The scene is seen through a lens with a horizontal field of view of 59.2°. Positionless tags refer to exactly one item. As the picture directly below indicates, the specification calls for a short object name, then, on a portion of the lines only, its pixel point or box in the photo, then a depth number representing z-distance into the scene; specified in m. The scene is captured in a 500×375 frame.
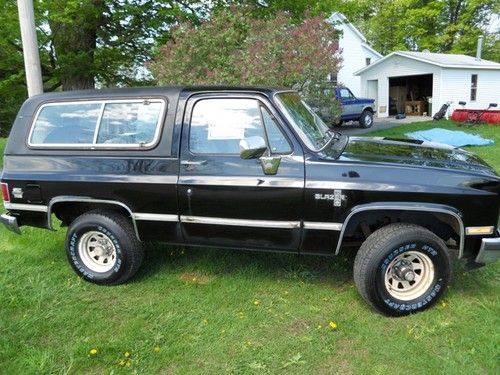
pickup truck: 18.23
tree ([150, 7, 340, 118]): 8.60
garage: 22.97
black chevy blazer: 3.56
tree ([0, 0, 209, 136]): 12.02
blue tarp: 12.23
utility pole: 6.35
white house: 30.91
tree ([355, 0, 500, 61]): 33.59
